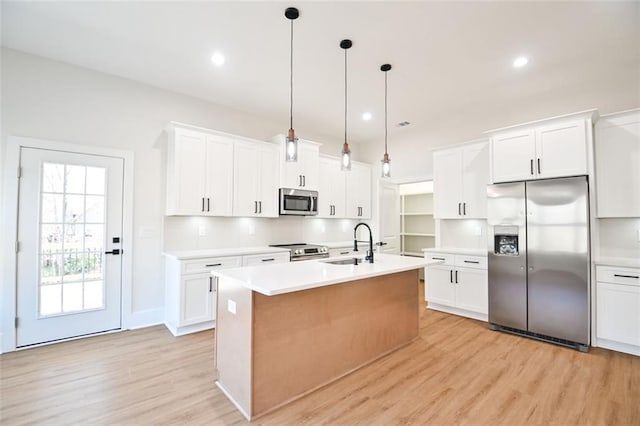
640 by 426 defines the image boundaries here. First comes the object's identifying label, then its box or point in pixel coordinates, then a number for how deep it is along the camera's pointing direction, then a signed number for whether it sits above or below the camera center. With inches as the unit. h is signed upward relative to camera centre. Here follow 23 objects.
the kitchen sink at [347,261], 122.5 -17.8
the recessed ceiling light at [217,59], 126.4 +70.5
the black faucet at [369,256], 123.4 -15.5
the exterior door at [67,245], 126.2 -12.2
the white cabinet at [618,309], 119.5 -36.7
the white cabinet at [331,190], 218.7 +22.6
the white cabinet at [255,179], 172.2 +24.3
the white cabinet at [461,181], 171.9 +23.7
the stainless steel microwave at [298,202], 189.6 +11.6
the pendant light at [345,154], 117.3 +27.0
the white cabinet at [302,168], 190.2 +34.4
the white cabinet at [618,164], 125.9 +24.6
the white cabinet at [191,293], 141.5 -36.7
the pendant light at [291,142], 100.4 +27.9
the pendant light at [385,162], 133.3 +26.1
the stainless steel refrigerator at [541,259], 127.3 -18.1
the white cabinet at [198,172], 150.6 +24.8
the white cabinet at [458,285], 162.2 -38.0
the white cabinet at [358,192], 234.7 +22.8
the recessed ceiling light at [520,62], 128.6 +70.5
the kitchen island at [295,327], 83.1 -35.2
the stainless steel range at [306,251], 182.2 -20.2
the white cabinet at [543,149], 130.0 +33.9
